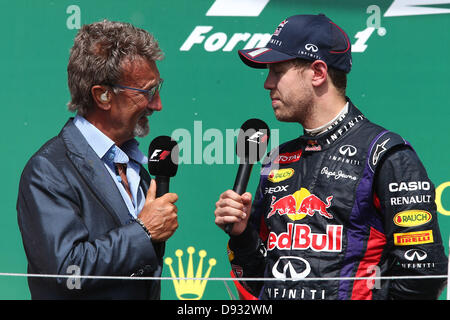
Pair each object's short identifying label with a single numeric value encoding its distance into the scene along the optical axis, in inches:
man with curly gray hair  307.2
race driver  306.9
